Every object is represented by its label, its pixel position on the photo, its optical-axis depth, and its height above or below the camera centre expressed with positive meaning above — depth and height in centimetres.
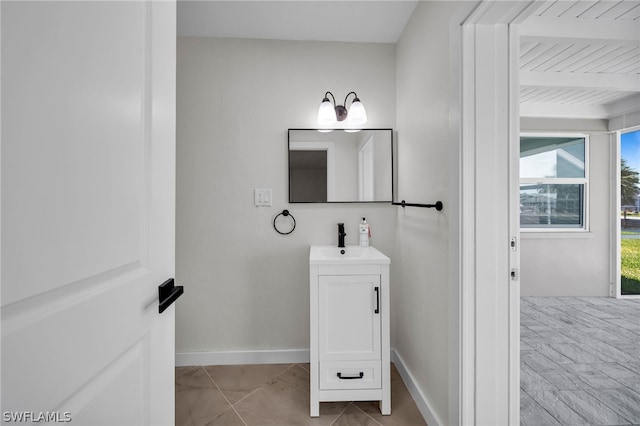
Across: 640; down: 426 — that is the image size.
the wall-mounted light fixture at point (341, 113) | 207 +69
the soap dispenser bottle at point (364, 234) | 214 -15
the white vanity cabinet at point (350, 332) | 163 -65
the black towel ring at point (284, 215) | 217 -5
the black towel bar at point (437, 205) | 144 +4
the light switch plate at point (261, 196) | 216 +12
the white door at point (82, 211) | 42 +0
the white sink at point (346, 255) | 163 -26
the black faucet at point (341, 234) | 211 -15
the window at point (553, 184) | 390 +38
